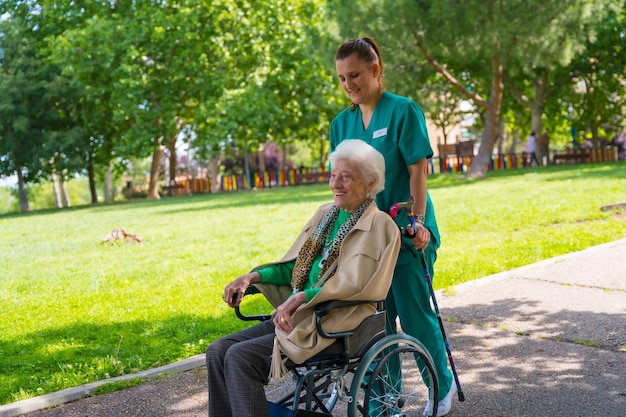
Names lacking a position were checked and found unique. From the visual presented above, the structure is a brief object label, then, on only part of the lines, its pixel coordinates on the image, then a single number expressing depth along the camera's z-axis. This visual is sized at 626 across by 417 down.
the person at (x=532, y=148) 35.12
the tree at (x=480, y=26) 21.53
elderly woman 3.29
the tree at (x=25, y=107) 36.56
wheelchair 3.32
